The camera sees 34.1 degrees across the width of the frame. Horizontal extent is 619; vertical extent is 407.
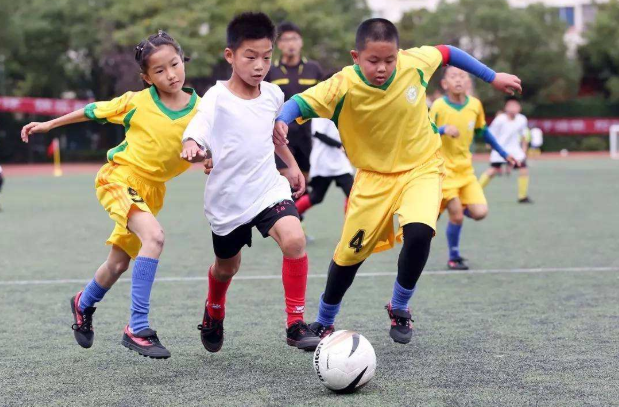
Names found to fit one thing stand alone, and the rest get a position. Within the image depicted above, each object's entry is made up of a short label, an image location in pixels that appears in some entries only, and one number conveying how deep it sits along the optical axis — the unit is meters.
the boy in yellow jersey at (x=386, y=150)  5.30
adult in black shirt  10.12
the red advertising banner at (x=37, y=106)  37.28
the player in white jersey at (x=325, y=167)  10.88
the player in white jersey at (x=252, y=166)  5.11
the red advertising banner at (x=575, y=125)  47.56
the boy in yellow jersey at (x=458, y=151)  8.90
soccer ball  4.35
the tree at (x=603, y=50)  50.31
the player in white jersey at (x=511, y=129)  18.66
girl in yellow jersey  5.30
